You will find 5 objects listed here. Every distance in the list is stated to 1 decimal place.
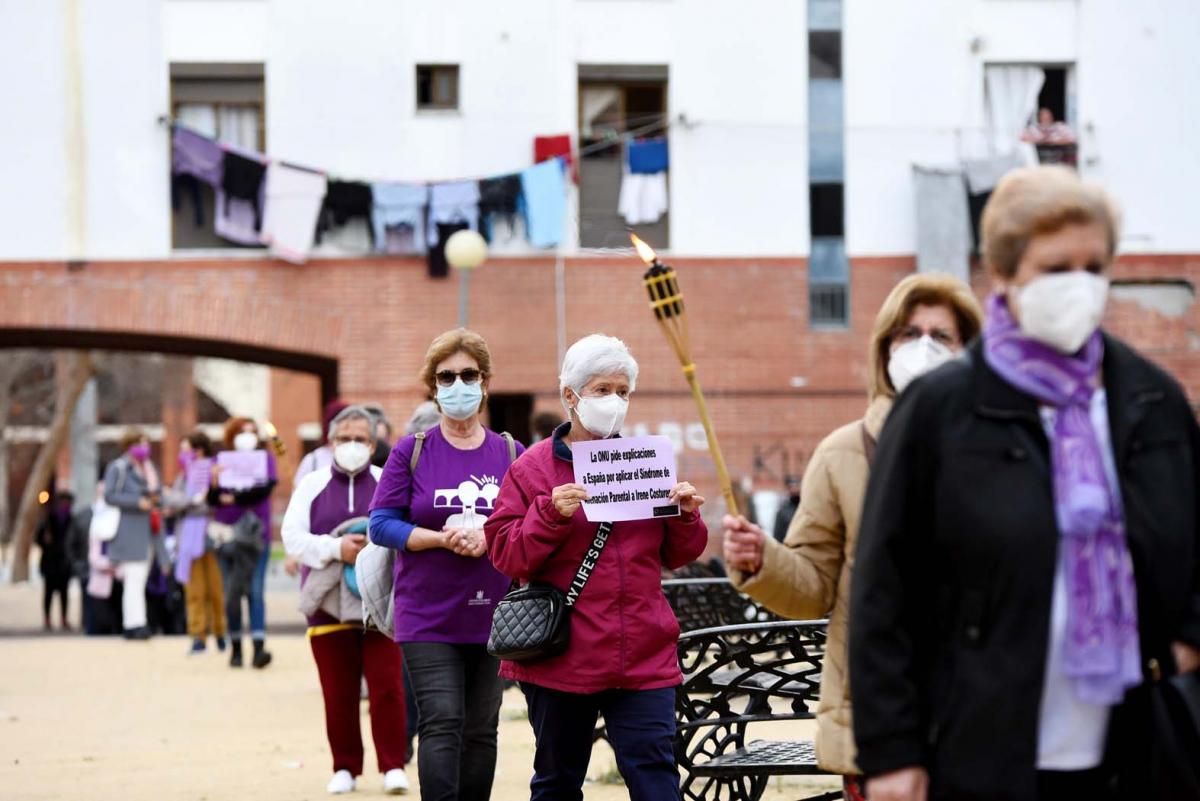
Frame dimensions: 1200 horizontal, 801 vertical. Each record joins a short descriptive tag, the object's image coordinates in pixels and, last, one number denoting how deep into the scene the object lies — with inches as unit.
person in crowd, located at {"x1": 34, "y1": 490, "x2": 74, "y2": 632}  1051.9
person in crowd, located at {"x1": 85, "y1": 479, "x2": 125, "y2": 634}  898.1
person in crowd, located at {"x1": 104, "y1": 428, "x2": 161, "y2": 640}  872.3
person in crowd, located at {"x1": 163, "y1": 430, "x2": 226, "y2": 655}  790.5
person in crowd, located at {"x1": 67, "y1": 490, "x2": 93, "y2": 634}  1043.9
